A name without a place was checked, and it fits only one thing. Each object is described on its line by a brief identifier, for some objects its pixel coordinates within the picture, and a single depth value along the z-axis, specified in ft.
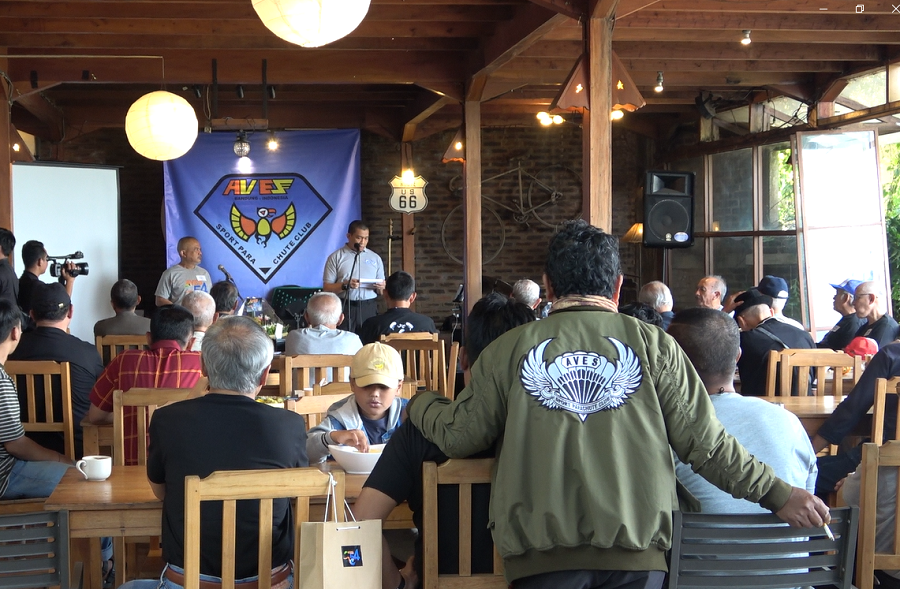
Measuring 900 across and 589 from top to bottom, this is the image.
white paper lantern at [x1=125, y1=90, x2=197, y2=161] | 16.76
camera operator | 19.61
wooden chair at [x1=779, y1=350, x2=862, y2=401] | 14.64
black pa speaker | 24.80
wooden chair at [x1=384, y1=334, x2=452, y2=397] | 16.24
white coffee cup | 8.56
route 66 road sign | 32.07
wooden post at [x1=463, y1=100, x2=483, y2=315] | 26.45
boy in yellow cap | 9.38
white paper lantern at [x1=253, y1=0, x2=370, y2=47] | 11.46
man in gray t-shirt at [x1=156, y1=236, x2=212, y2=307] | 25.27
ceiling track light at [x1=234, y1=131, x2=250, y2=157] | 27.99
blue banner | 30.94
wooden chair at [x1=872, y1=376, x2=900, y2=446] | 11.39
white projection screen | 26.45
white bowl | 8.52
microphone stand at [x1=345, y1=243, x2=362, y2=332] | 26.07
